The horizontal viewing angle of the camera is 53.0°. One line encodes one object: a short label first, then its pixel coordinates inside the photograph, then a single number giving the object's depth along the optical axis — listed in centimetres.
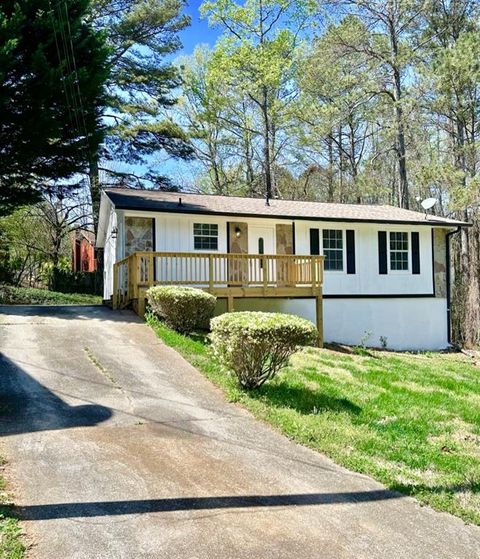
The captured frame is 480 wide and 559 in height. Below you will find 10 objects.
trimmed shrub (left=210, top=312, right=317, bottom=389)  595
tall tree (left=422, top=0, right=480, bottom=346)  1659
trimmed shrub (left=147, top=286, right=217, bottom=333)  948
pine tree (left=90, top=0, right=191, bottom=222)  2138
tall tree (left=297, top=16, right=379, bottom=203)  2088
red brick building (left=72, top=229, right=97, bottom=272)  2692
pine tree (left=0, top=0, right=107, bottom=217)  1197
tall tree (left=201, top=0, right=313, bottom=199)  2473
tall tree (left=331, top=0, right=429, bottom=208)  2012
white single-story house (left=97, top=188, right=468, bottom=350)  1253
